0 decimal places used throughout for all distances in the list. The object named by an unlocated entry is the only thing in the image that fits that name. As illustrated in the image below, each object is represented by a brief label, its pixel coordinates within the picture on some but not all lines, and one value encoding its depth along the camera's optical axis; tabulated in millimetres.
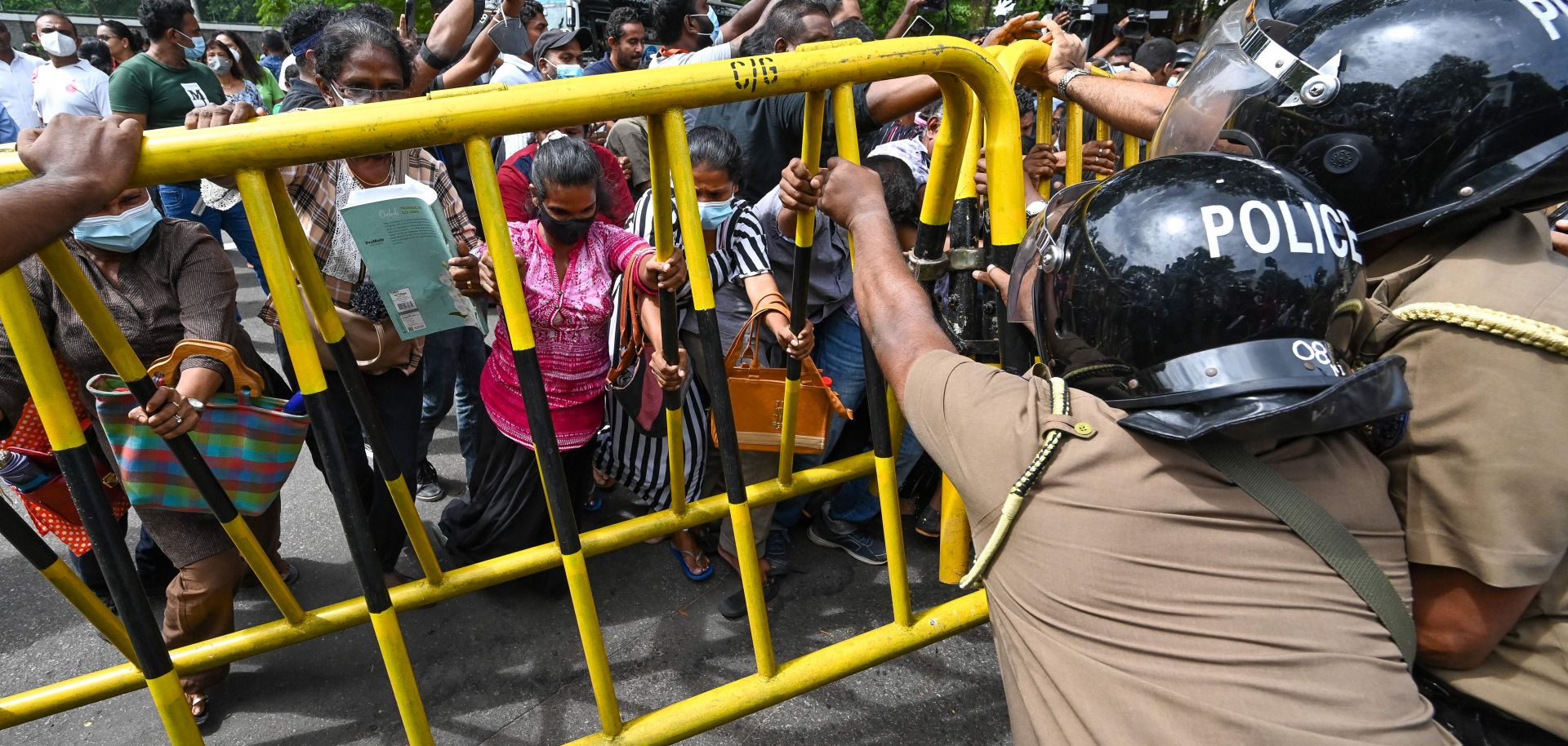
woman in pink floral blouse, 2350
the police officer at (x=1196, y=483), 1016
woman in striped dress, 2572
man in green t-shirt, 4289
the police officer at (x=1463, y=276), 1044
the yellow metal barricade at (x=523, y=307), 1204
